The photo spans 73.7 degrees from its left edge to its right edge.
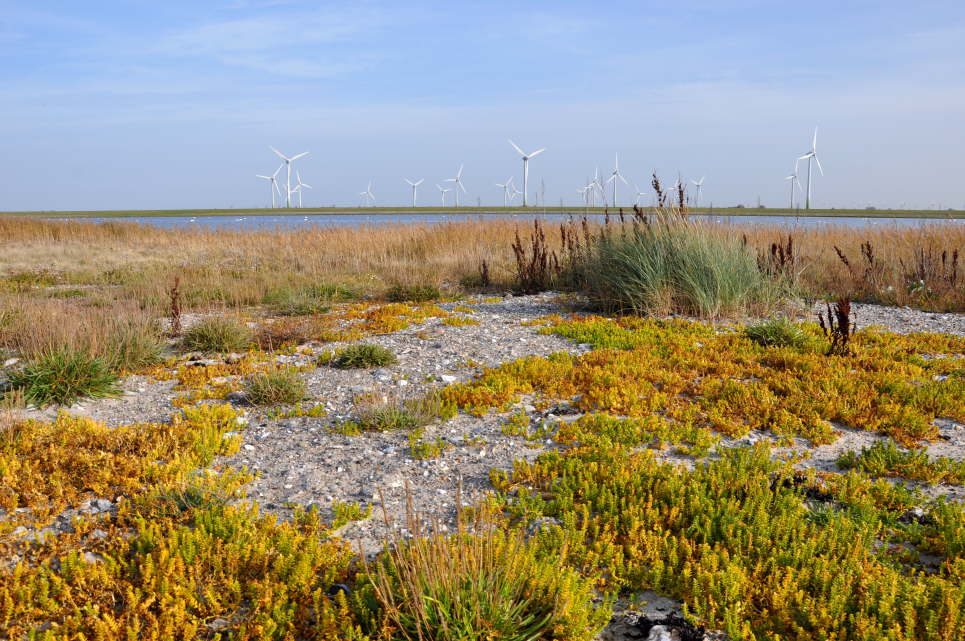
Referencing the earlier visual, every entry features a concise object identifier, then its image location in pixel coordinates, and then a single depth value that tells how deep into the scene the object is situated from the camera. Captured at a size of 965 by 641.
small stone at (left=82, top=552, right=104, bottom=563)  4.11
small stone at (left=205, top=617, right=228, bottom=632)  3.58
